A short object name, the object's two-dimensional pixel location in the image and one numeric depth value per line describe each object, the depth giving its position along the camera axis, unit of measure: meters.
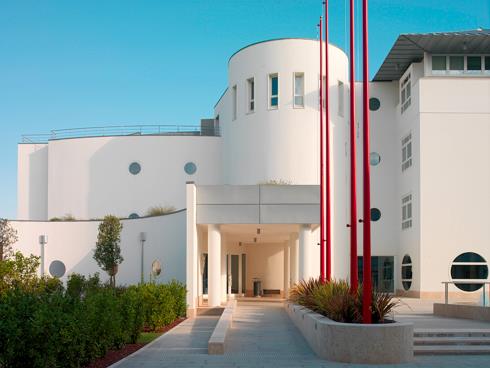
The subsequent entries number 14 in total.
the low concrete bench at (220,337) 13.82
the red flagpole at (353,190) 15.05
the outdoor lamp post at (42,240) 36.19
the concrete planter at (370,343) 12.34
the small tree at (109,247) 34.47
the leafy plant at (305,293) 18.59
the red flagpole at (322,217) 22.73
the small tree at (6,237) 34.97
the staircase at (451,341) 14.16
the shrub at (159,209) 41.97
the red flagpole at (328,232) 20.86
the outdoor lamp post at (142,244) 35.37
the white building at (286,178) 28.77
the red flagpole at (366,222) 13.02
